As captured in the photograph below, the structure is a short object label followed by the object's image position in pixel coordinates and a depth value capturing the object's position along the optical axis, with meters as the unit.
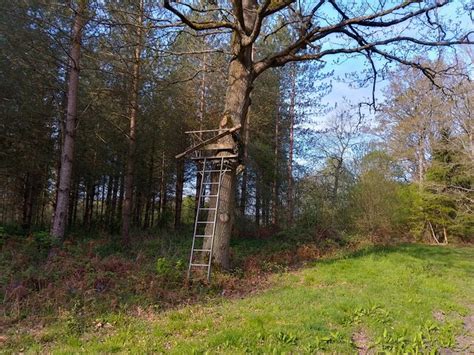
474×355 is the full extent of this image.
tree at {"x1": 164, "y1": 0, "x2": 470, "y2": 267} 8.42
